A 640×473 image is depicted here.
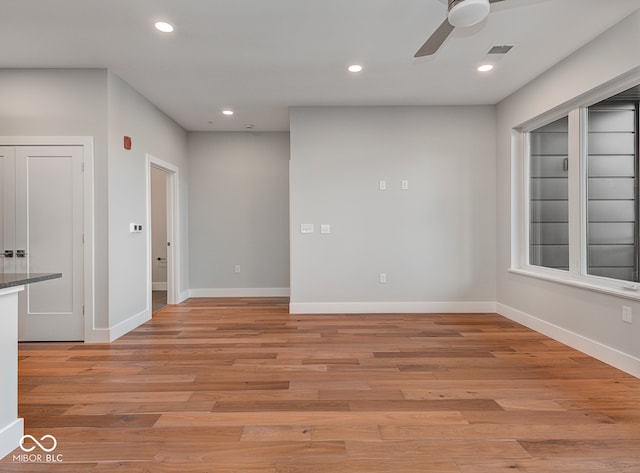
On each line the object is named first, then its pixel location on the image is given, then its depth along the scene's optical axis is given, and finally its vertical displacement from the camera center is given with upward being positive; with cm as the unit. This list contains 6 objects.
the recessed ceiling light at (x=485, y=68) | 367 +167
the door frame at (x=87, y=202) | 366 +33
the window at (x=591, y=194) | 306 +36
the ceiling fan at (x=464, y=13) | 192 +119
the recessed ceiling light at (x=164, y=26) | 286 +165
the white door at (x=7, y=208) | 365 +28
